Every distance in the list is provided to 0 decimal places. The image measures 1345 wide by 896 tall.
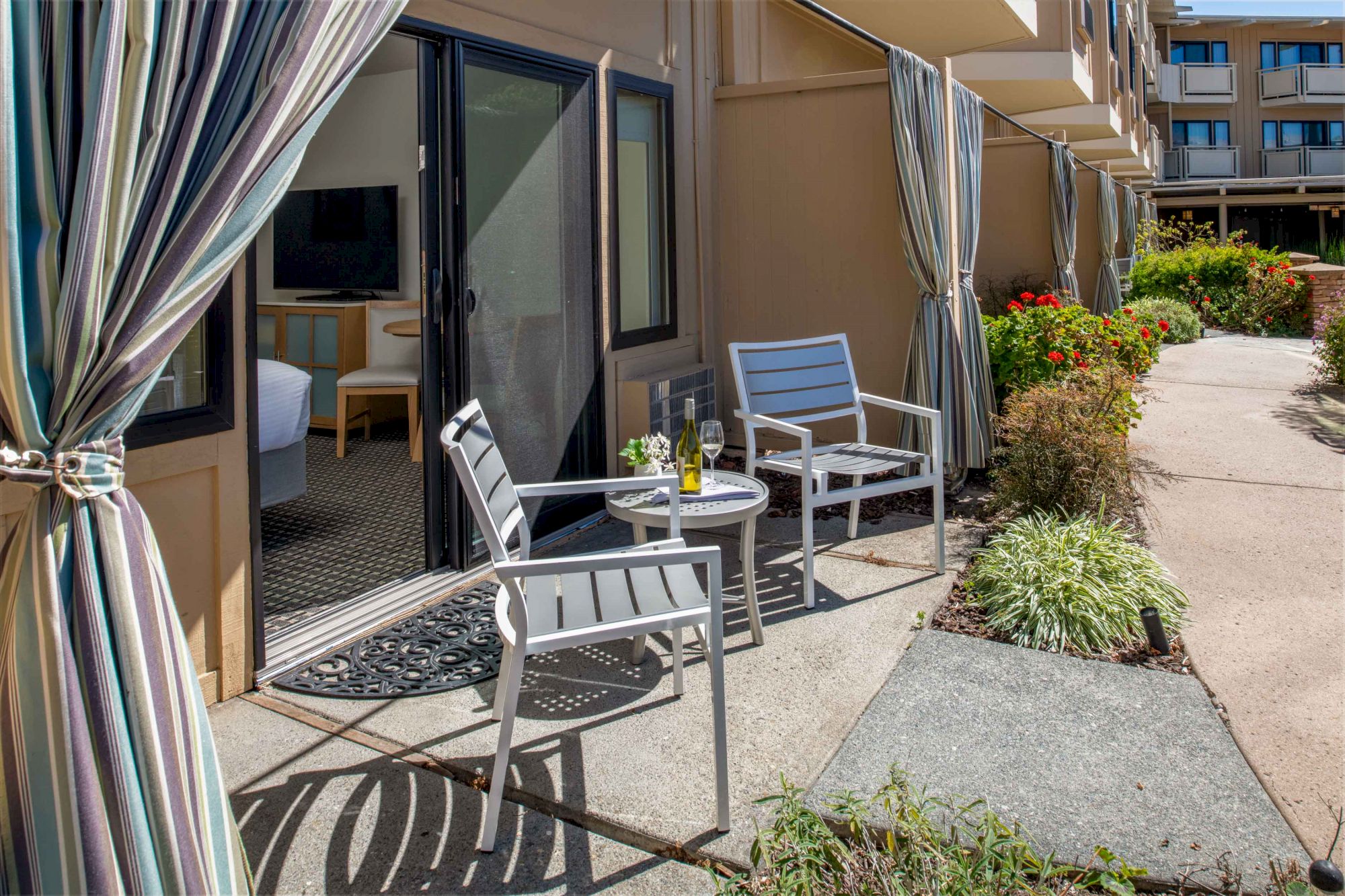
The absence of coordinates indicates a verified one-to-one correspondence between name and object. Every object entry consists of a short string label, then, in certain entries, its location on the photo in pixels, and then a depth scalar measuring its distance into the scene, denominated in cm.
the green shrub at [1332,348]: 866
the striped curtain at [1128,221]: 1781
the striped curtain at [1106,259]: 1312
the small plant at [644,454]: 347
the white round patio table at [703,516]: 334
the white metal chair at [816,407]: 412
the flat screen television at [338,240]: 796
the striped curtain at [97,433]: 164
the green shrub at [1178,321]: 1304
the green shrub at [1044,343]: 577
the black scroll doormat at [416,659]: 316
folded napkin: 352
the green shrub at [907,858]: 207
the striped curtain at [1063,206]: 1010
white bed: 416
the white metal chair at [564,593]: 235
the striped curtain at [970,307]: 551
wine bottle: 362
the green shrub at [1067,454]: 457
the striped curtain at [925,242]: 539
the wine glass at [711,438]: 363
